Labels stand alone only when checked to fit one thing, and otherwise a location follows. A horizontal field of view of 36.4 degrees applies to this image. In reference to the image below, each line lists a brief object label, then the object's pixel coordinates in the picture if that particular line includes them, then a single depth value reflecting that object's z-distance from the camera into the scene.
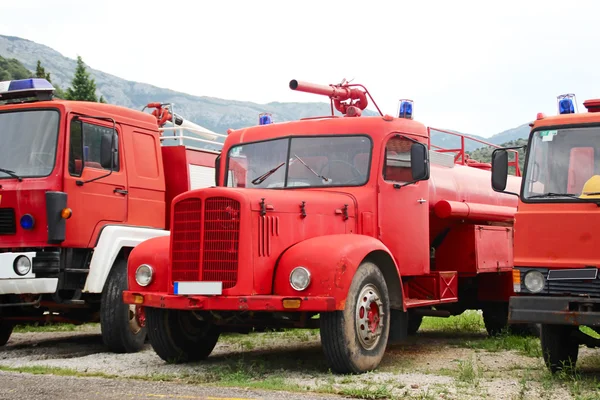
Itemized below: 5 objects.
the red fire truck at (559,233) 8.09
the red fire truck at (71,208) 10.46
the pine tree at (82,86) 76.44
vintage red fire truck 8.63
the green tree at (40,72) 61.24
